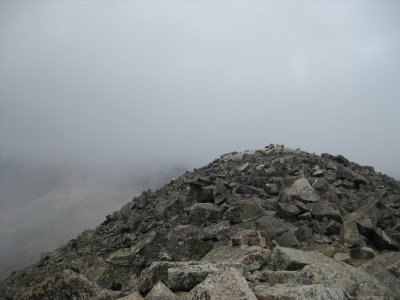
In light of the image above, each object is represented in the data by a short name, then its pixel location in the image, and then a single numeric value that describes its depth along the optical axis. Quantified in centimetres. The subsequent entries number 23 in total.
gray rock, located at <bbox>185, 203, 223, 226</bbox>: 1477
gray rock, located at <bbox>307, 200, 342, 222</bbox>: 1430
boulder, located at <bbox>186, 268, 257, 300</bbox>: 650
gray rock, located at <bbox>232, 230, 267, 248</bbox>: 1146
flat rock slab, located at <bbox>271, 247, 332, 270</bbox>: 959
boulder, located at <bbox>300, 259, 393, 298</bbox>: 877
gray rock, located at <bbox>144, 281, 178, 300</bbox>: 759
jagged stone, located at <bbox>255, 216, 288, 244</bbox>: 1253
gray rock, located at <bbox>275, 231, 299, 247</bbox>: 1221
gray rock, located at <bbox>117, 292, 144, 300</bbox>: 810
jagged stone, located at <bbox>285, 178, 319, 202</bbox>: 1545
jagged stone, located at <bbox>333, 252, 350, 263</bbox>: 1127
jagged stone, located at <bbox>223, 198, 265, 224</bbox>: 1408
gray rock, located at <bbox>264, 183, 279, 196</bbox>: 1677
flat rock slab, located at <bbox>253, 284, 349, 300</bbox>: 682
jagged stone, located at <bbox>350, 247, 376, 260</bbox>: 1175
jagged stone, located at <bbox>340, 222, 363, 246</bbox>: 1255
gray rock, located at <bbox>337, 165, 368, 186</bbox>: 1938
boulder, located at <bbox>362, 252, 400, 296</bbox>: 984
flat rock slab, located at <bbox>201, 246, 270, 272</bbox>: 965
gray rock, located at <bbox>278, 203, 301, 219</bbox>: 1420
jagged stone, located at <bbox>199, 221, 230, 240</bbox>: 1298
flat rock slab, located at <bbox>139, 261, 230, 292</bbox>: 807
